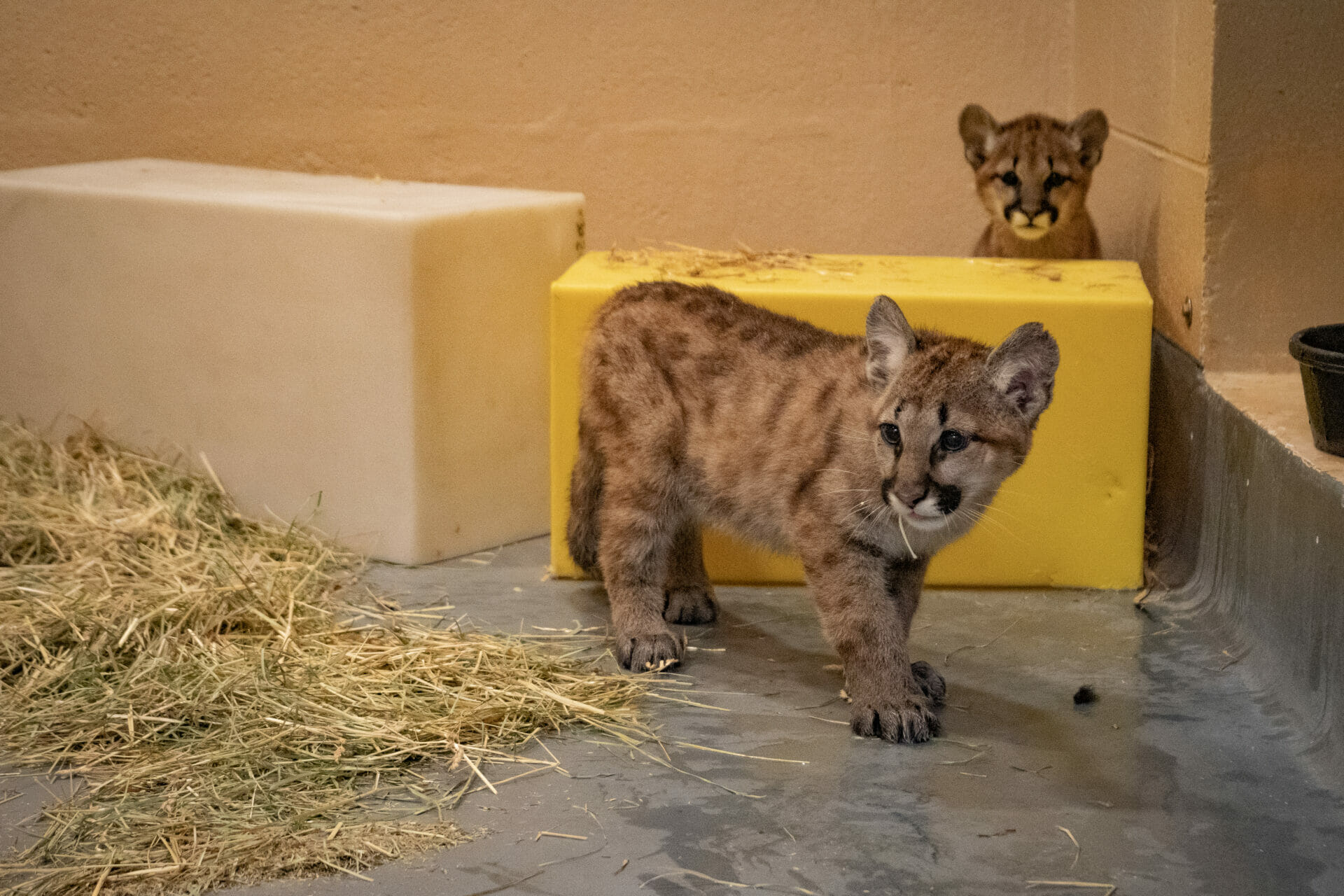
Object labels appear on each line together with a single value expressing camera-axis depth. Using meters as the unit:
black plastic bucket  3.72
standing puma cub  3.67
